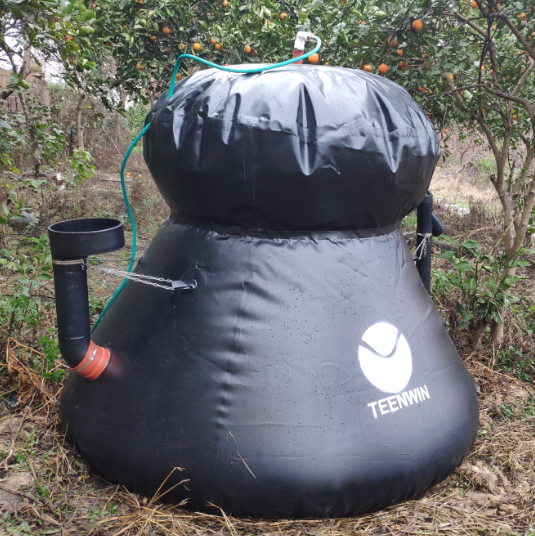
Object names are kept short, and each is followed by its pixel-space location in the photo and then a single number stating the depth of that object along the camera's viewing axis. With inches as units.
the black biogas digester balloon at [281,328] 59.3
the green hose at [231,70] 64.8
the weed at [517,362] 105.3
